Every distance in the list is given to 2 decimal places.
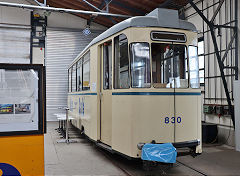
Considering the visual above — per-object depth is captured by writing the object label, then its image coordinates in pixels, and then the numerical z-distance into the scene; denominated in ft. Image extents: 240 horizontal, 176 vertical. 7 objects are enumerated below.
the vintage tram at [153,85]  15.30
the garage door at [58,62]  46.29
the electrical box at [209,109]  26.46
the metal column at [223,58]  22.67
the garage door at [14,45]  44.45
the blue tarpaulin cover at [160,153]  13.92
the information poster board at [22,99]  9.47
